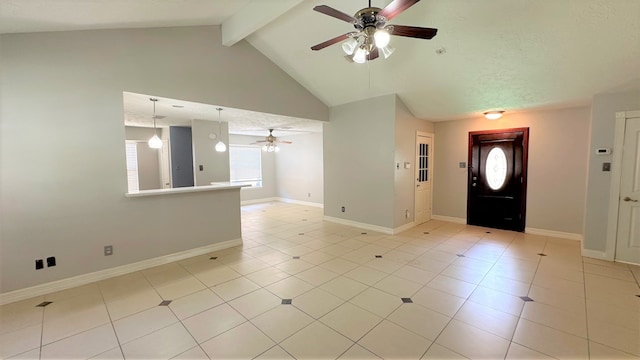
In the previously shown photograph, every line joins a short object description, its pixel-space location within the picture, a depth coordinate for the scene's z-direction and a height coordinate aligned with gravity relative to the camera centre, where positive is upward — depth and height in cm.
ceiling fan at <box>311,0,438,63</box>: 219 +122
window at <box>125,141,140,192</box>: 773 -3
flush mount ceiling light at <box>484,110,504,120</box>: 509 +98
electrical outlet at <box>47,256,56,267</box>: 299 -111
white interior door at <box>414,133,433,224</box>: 596 -32
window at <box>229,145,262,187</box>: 895 +0
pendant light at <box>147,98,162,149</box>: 420 +35
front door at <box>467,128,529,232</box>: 539 -34
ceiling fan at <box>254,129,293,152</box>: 711 +59
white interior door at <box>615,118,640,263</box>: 366 -52
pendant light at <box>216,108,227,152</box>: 515 +65
